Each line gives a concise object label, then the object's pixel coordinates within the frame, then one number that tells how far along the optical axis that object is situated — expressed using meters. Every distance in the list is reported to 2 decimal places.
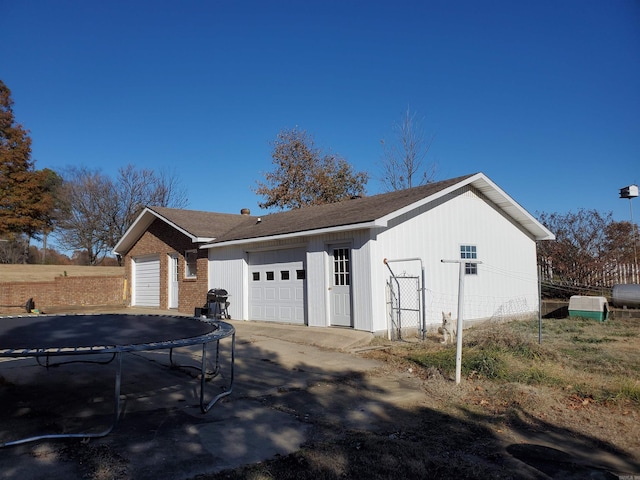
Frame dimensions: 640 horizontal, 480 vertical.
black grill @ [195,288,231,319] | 15.43
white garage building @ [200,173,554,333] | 11.48
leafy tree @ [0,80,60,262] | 30.12
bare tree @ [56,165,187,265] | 34.38
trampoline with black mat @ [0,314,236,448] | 4.30
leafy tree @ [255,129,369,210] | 33.03
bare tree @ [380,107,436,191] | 26.48
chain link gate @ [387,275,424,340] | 11.56
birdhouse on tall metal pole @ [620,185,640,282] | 18.47
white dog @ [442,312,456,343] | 10.30
